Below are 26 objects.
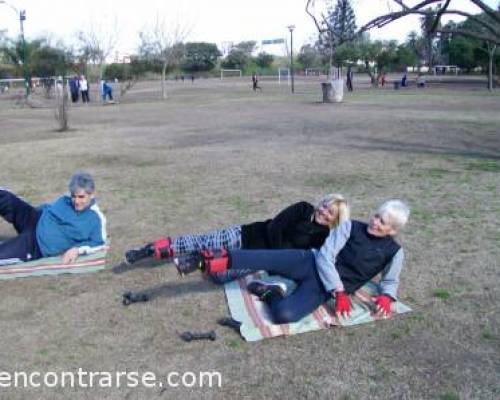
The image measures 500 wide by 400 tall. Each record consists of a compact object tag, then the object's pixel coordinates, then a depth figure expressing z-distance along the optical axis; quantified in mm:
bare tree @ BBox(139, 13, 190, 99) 38031
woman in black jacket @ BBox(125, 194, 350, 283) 4660
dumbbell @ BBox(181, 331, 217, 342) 3857
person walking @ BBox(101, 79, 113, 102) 33553
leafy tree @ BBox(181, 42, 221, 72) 85938
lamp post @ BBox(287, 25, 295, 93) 38875
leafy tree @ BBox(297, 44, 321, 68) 82062
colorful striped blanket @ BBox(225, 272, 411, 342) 3918
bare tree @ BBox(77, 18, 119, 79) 42406
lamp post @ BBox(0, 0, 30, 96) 36775
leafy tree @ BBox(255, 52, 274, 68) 91438
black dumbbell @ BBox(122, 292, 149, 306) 4469
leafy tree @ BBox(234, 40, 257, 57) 97250
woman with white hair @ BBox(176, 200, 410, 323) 4035
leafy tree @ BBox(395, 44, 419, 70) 72706
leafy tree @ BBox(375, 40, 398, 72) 59844
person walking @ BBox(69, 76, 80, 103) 36100
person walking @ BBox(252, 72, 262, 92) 43309
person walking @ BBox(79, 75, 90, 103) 34781
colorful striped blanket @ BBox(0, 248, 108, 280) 5023
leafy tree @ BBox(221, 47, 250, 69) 89312
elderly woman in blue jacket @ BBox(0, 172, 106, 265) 5129
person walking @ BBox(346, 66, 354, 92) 40341
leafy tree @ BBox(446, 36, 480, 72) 64781
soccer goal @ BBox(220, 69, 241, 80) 82775
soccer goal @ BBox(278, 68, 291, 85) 68025
